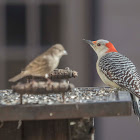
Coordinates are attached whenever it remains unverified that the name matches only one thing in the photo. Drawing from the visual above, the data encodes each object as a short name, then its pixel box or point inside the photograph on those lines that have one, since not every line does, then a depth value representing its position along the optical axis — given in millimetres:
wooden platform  5949
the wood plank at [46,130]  6383
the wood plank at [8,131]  6414
